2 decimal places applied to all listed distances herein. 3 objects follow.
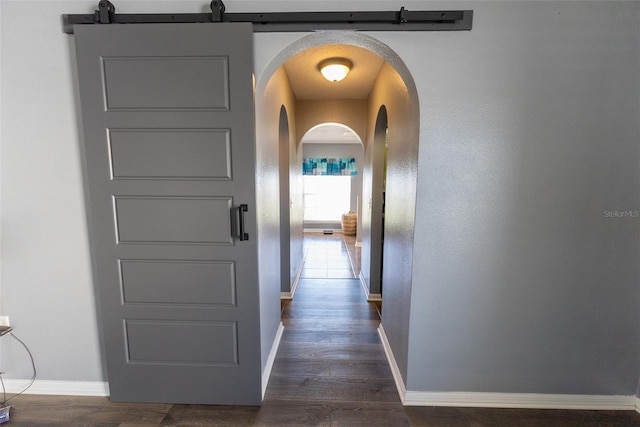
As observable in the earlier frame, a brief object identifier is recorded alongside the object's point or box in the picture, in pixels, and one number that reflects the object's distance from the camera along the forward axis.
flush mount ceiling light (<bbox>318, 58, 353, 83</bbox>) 2.23
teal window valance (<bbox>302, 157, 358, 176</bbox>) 7.11
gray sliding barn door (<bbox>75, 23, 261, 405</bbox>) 1.41
